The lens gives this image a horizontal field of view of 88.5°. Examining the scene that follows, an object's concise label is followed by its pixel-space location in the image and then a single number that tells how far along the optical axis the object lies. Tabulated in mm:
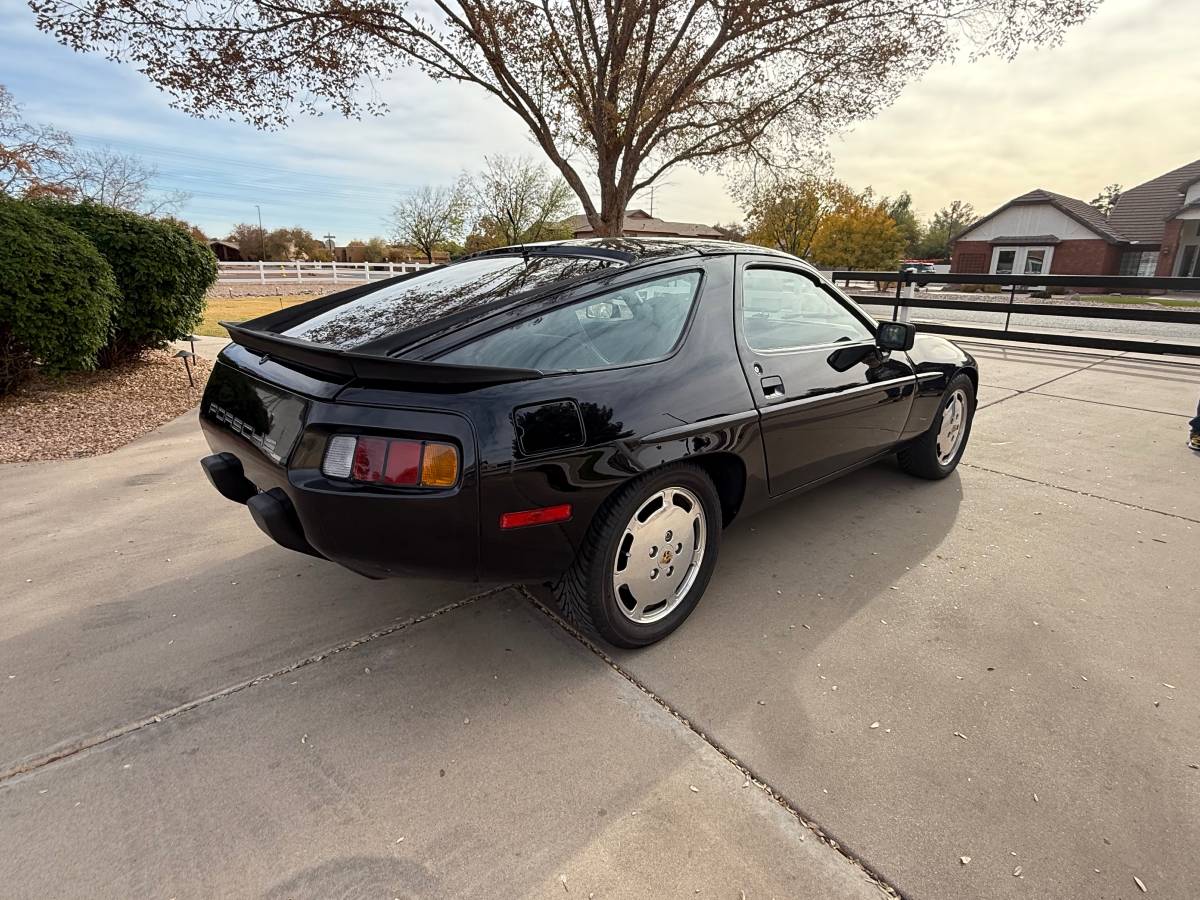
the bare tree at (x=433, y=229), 41094
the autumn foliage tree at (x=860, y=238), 34719
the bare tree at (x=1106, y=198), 74281
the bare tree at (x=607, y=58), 9359
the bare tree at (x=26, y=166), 14055
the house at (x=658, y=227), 63712
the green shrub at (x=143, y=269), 6484
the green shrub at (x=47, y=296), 5219
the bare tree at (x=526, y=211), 33281
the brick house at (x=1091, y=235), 32031
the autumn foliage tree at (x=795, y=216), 33688
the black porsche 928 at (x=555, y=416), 1870
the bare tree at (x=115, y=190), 16844
